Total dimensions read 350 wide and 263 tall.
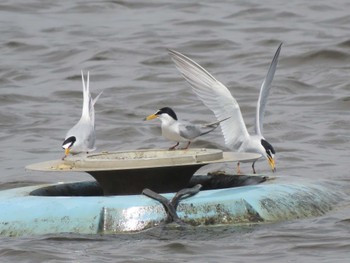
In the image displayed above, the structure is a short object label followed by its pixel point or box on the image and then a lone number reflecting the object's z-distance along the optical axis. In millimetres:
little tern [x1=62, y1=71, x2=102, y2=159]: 10789
